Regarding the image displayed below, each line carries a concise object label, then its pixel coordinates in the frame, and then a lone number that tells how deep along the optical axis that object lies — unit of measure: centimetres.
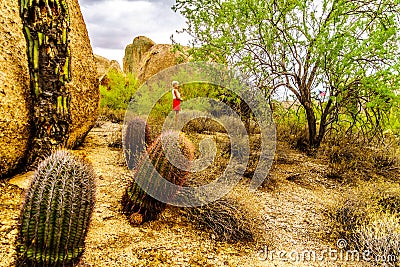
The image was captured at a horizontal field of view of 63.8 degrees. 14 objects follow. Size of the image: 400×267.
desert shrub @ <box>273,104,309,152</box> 774
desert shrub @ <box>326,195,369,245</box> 377
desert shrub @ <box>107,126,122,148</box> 581
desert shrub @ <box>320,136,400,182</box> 608
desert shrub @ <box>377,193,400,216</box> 441
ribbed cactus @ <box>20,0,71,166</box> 383
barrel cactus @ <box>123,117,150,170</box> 470
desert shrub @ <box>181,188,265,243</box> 355
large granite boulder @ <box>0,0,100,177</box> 357
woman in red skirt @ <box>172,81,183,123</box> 749
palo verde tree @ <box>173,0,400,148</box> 576
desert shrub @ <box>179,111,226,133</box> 810
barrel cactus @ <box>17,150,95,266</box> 238
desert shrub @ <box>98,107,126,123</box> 934
